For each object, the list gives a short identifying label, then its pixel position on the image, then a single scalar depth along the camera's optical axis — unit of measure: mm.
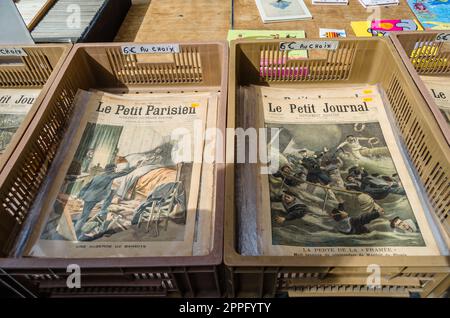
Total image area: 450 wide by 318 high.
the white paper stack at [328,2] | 1088
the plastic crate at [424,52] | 749
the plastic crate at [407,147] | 449
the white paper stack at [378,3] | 1069
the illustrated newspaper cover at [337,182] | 566
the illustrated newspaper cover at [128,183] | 574
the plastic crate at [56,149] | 470
